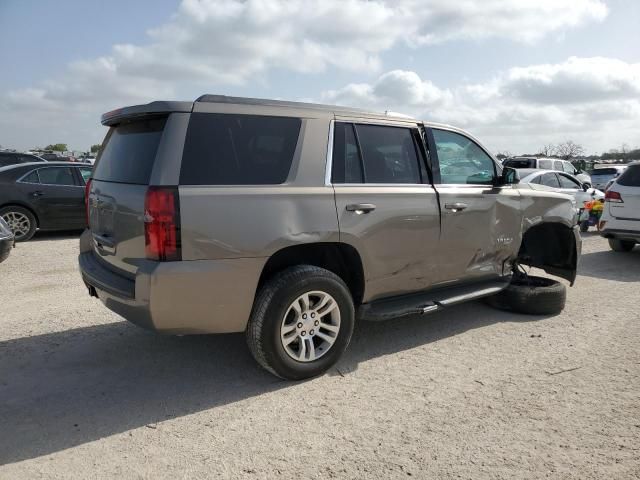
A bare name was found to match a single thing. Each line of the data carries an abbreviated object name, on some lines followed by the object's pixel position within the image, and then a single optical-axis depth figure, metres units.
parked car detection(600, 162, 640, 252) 8.49
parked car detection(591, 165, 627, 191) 24.29
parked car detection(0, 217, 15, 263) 6.49
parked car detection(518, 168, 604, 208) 11.55
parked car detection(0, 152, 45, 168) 14.34
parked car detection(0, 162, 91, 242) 9.27
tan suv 3.18
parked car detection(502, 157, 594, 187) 20.19
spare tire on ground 5.22
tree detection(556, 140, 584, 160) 58.69
